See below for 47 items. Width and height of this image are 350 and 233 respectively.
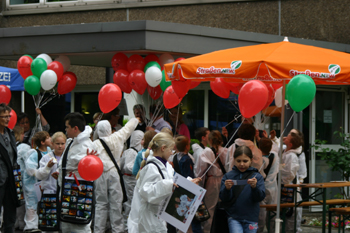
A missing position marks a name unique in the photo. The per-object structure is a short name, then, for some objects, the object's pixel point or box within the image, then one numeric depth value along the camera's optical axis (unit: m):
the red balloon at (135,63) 15.49
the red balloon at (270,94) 14.19
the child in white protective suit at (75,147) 11.04
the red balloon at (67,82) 16.23
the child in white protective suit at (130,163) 14.46
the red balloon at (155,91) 16.01
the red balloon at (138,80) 14.95
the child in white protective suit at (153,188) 8.96
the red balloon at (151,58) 15.71
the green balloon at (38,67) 15.33
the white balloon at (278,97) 14.16
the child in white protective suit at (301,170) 15.00
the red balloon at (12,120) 14.69
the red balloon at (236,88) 14.98
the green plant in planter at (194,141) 17.33
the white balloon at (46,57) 15.89
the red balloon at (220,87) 14.59
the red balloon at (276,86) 14.55
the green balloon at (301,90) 9.75
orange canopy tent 10.39
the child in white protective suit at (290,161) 13.63
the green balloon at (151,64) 15.13
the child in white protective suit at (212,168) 12.90
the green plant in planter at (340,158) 17.00
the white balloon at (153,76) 14.44
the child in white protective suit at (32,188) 14.29
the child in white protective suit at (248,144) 12.41
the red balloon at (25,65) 15.66
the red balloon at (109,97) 13.97
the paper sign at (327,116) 19.41
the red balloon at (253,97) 10.46
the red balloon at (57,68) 15.60
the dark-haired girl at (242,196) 10.62
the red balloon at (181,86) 12.89
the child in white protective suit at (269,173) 13.01
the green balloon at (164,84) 14.90
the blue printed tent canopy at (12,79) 17.90
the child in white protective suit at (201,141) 13.90
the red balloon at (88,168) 10.87
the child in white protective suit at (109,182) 13.08
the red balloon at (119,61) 15.83
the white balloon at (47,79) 15.04
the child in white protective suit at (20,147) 14.76
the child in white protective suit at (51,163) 12.48
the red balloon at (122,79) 15.42
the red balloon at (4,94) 16.14
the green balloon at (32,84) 15.20
